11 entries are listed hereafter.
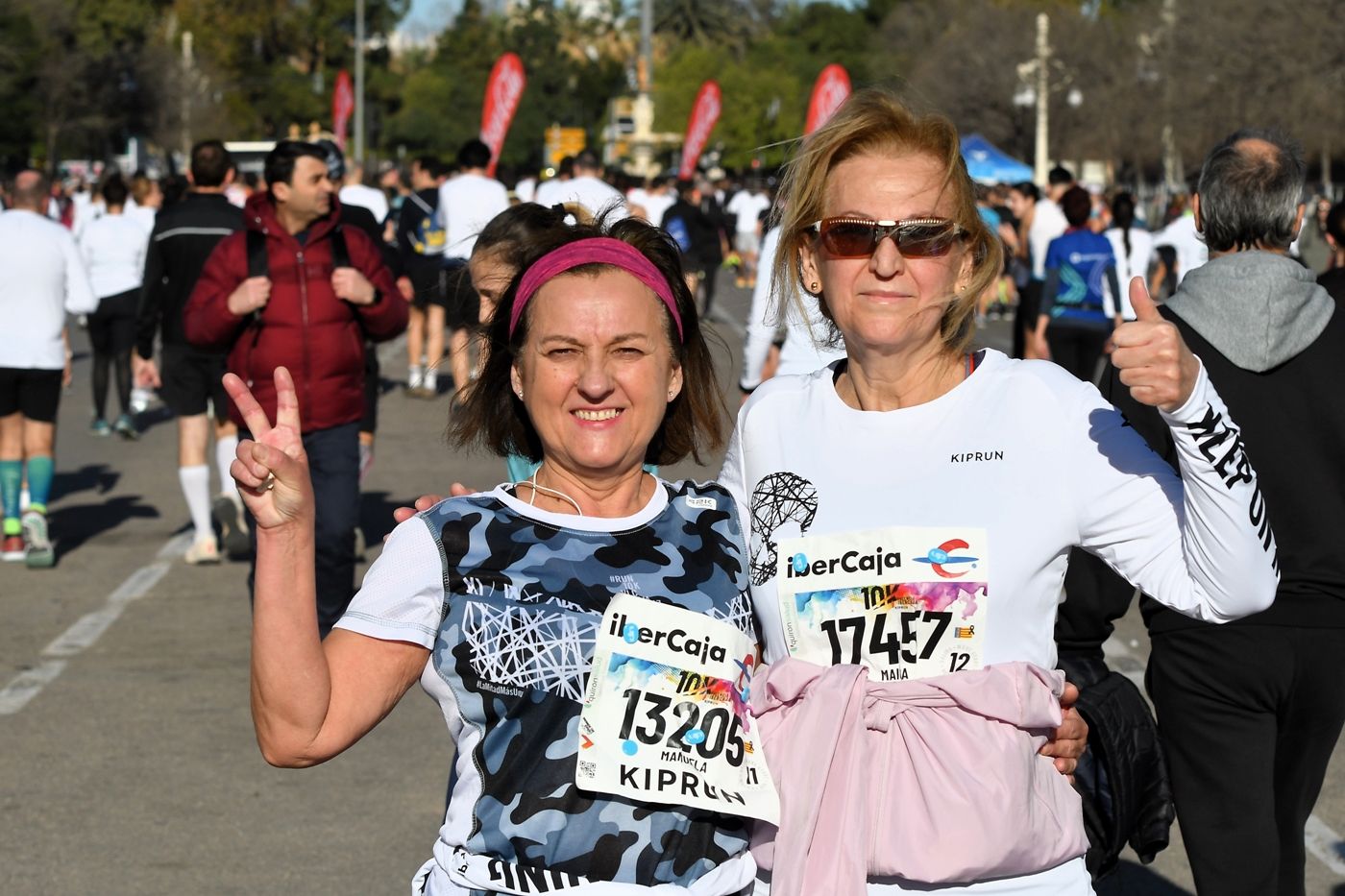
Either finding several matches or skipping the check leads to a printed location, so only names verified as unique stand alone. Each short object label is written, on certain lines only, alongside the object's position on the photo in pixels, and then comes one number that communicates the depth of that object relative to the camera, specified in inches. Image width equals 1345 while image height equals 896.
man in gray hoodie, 155.2
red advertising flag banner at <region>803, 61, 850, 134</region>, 674.2
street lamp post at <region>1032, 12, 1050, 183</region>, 2159.0
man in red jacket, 278.8
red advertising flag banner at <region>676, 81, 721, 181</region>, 1392.7
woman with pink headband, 100.8
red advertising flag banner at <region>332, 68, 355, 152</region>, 1567.4
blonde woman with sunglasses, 108.8
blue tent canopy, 1589.6
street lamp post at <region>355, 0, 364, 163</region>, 2828.7
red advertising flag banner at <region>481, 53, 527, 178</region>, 960.3
